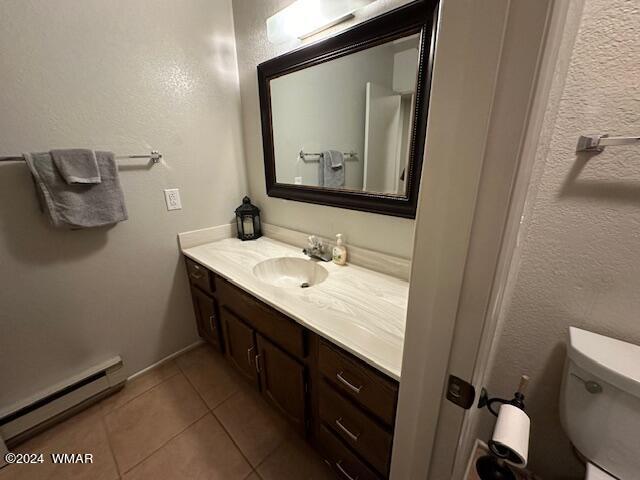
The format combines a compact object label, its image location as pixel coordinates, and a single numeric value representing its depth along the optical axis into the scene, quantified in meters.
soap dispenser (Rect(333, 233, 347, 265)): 1.31
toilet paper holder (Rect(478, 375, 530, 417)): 0.59
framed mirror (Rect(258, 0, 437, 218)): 0.94
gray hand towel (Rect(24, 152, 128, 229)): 1.07
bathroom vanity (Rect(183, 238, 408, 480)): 0.77
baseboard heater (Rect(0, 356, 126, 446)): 1.20
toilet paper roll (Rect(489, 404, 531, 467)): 0.48
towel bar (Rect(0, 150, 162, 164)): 1.30
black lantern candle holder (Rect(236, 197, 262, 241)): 1.72
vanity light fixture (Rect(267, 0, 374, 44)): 1.04
